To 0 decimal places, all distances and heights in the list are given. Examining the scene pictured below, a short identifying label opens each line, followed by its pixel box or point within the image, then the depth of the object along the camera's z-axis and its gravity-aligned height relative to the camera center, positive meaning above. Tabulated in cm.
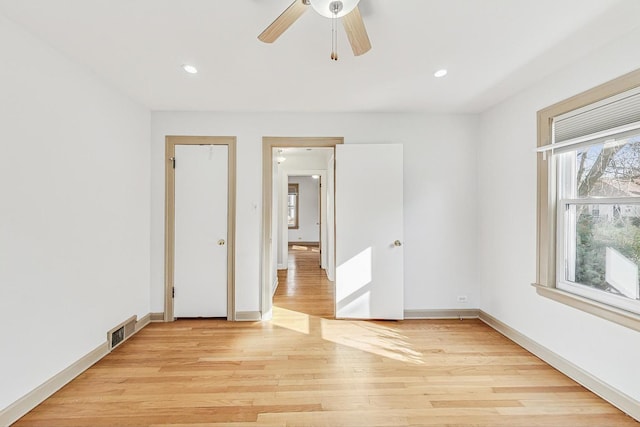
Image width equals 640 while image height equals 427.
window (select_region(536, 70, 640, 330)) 184 +10
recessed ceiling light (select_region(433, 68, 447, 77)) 232 +116
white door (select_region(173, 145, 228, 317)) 322 -17
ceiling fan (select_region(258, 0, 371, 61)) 132 +96
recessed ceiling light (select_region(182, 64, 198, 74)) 223 +115
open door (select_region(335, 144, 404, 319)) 321 -20
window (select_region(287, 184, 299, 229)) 993 +26
